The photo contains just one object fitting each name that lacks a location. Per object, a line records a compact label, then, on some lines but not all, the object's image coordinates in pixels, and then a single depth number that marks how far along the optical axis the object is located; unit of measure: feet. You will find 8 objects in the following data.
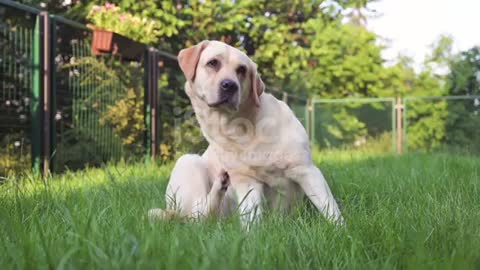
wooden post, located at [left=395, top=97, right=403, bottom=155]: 38.06
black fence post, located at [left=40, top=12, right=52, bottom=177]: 15.47
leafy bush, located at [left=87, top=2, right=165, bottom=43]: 21.01
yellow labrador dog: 7.73
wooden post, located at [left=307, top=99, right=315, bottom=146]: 40.57
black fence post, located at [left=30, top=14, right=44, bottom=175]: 15.15
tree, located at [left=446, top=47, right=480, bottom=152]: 34.06
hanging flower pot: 17.88
